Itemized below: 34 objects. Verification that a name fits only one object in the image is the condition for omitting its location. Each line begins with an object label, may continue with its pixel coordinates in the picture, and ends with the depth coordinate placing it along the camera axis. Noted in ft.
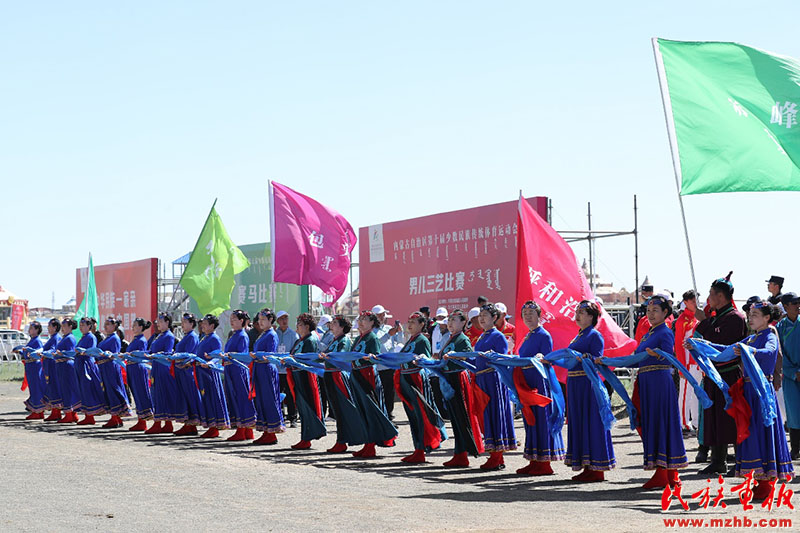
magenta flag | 58.54
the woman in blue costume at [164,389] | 50.03
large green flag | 32.48
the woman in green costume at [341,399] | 41.19
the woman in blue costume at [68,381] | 57.21
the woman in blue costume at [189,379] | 49.11
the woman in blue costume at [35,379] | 60.49
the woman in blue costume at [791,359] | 35.91
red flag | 37.47
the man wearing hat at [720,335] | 30.86
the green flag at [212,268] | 60.08
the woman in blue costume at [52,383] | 58.61
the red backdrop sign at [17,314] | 154.58
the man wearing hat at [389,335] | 49.73
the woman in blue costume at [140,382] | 52.49
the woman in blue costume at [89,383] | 55.72
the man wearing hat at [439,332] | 54.71
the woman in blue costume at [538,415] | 33.60
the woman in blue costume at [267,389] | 45.21
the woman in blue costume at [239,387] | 46.70
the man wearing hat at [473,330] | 48.67
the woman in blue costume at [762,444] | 27.20
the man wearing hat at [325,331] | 57.62
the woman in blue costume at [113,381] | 54.70
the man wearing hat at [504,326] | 42.98
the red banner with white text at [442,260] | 60.54
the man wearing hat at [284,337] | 57.62
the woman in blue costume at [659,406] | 29.53
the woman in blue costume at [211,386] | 47.80
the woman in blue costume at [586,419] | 31.27
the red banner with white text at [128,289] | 93.09
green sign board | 76.33
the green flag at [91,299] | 76.38
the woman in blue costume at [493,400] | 35.32
